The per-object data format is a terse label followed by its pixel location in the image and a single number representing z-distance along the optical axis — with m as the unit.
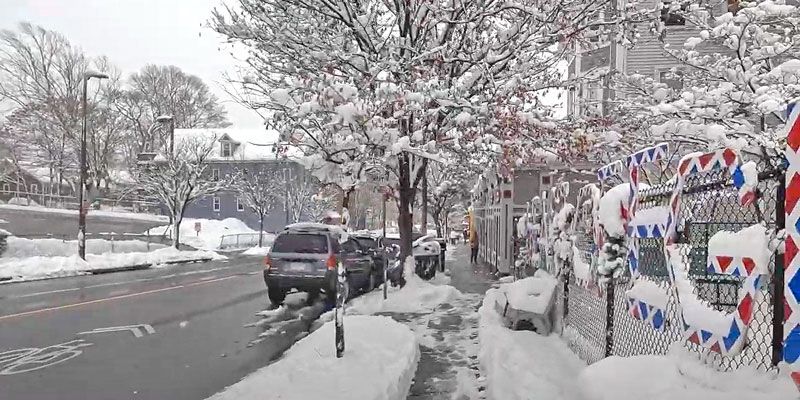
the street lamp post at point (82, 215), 24.73
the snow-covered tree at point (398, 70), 11.09
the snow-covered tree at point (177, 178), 34.62
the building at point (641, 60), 16.62
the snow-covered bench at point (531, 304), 8.66
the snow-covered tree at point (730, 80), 10.80
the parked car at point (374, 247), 18.66
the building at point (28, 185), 45.36
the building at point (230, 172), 60.19
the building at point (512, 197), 20.36
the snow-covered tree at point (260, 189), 46.06
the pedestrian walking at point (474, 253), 30.64
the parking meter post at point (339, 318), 7.39
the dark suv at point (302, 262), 14.34
